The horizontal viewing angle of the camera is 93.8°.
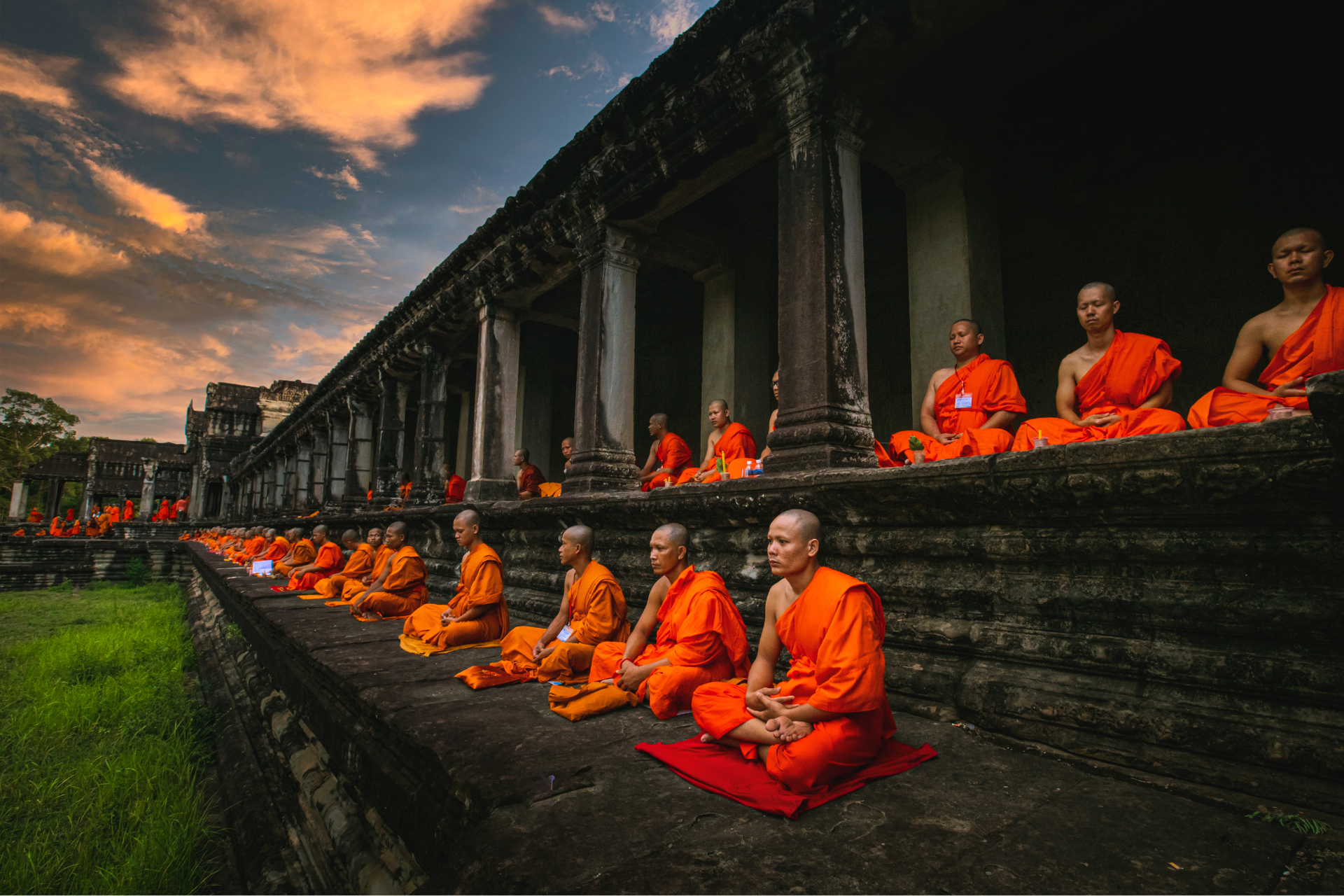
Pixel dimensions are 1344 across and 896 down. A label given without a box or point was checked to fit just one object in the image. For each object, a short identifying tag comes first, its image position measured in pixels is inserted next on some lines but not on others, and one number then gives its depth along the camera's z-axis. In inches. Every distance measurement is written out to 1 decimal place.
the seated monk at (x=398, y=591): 235.8
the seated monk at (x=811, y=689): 79.4
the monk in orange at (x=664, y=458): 269.9
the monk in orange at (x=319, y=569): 337.4
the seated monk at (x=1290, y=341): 104.8
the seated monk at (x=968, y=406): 152.3
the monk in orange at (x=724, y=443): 235.0
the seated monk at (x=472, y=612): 180.5
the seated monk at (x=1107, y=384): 124.8
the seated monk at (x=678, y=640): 114.7
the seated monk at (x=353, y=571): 308.1
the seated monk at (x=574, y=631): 142.2
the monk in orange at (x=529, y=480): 384.8
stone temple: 74.1
